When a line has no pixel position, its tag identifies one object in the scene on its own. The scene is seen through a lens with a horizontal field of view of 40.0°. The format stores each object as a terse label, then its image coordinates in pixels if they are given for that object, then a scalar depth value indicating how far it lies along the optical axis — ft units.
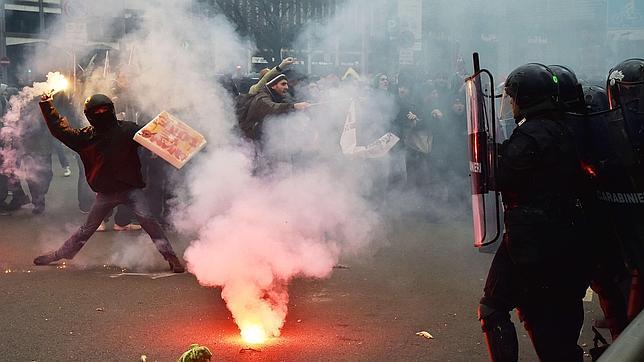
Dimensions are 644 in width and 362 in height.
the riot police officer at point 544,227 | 12.82
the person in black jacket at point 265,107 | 28.55
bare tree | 30.63
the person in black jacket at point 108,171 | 24.21
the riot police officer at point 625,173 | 12.86
